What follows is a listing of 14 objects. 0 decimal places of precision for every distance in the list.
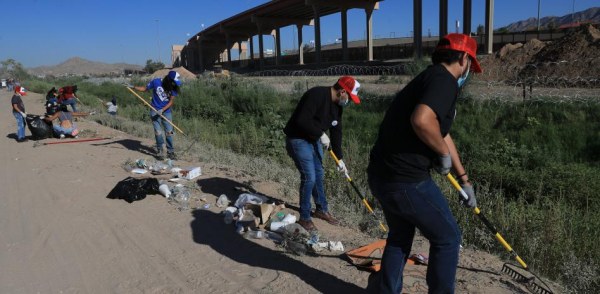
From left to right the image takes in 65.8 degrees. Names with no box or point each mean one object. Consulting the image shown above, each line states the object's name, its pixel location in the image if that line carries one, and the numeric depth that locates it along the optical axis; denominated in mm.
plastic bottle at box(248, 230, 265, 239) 4832
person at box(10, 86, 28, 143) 12242
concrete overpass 30328
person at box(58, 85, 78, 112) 13562
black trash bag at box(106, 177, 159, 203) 6248
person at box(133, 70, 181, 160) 8828
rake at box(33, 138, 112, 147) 11224
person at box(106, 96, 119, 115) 17377
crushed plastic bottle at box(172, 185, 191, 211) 5943
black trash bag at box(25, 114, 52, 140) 11867
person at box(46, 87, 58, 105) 13680
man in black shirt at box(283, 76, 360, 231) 4777
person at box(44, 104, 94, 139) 11984
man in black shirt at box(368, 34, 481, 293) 2559
